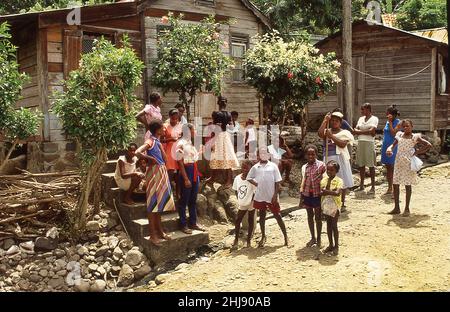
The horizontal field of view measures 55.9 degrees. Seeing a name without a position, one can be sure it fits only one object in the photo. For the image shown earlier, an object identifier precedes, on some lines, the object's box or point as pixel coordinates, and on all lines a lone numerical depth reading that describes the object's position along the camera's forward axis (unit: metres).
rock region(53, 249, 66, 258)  6.88
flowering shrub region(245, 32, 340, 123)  10.61
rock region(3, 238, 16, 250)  6.86
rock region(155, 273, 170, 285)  6.22
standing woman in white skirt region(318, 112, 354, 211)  7.60
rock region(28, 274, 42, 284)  6.50
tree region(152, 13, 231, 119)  10.01
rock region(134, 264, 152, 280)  6.61
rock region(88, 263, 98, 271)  6.78
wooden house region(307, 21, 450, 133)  14.27
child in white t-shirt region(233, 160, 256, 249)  6.73
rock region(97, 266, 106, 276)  6.76
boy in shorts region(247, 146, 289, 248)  6.58
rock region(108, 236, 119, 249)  7.21
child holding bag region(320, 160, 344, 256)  6.05
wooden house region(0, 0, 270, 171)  9.33
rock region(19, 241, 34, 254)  6.88
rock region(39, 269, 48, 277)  6.57
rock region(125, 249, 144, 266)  6.80
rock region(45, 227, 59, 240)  7.05
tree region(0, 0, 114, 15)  19.76
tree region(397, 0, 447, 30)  19.80
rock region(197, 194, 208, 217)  8.22
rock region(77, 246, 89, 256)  6.98
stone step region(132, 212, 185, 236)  7.09
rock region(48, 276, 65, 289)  6.48
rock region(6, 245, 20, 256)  6.74
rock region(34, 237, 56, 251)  6.90
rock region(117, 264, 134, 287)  6.57
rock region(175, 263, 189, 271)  6.58
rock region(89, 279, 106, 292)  6.43
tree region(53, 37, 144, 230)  6.82
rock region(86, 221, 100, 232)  7.37
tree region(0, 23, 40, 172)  6.74
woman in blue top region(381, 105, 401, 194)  8.88
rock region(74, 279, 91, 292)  6.39
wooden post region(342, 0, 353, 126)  12.15
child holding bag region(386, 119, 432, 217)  7.56
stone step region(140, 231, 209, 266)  6.80
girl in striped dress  6.58
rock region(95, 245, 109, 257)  7.08
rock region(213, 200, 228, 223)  8.23
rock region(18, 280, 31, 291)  6.36
